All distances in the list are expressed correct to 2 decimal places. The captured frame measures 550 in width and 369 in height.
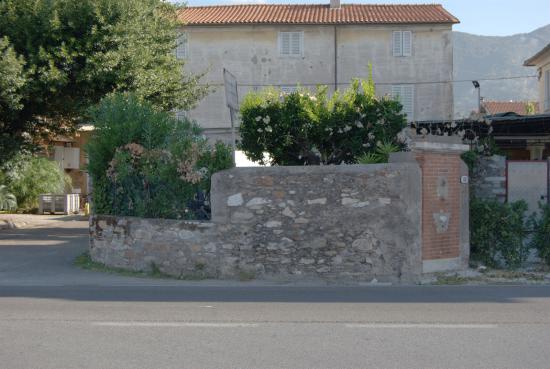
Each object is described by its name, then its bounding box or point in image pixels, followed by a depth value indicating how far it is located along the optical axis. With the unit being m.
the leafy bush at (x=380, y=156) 12.97
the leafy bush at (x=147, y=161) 13.05
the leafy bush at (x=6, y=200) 29.09
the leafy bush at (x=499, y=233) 13.15
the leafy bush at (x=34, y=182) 31.73
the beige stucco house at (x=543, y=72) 33.84
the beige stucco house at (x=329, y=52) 33.22
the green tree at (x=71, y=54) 18.33
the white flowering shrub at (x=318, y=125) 14.96
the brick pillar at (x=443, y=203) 12.44
